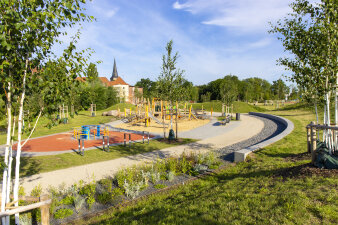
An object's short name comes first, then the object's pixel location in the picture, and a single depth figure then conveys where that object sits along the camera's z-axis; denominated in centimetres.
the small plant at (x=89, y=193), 566
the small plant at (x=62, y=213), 516
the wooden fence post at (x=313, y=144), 679
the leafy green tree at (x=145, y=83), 12175
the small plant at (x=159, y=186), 679
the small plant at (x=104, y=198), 590
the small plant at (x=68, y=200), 575
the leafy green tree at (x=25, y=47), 327
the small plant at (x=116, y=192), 616
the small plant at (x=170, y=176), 736
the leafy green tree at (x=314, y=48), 686
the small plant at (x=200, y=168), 809
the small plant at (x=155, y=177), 717
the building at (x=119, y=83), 9915
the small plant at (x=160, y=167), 782
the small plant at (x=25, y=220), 468
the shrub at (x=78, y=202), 544
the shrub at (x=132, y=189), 616
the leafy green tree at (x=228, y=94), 3047
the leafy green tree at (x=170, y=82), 1462
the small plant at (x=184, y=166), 815
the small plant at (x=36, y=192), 605
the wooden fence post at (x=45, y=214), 346
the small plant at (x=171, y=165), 800
